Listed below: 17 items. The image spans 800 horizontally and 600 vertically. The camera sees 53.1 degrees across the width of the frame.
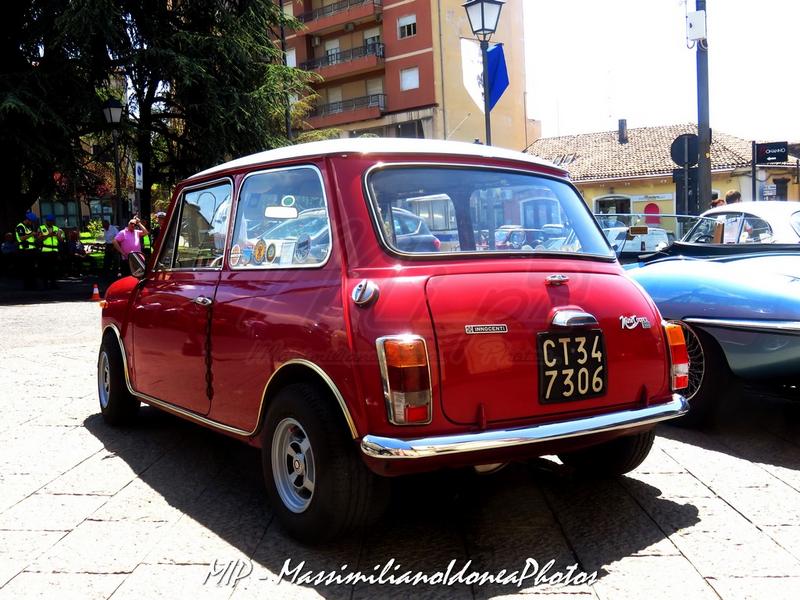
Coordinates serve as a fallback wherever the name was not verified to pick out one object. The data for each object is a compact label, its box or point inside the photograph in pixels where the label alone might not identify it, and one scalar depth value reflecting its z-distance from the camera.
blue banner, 11.98
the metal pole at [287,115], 25.45
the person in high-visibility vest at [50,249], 19.94
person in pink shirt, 16.95
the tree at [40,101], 20.48
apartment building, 45.09
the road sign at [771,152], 12.17
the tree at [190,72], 22.12
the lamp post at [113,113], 20.58
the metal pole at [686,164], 10.74
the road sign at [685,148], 10.77
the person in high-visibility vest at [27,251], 19.48
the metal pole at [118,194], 20.79
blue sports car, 4.90
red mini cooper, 3.14
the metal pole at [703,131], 10.91
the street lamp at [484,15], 11.77
